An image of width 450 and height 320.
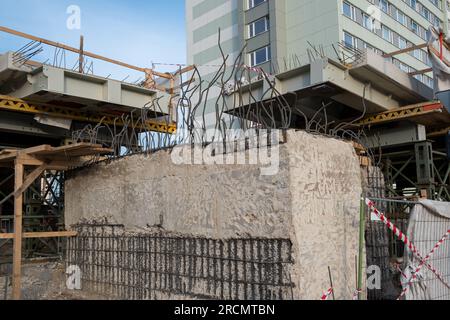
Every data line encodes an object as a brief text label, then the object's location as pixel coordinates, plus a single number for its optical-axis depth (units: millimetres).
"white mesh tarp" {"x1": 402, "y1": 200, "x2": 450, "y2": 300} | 6172
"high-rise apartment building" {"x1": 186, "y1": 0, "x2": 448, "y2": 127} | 30594
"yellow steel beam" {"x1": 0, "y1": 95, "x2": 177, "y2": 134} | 13219
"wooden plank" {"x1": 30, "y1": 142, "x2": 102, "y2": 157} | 7602
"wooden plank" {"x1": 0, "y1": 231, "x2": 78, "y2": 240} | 7955
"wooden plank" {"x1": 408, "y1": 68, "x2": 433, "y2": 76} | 15384
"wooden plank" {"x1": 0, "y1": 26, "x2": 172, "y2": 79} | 13559
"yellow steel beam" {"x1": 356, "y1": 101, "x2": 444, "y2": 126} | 13625
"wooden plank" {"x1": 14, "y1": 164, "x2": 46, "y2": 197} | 7978
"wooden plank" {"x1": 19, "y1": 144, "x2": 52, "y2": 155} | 7734
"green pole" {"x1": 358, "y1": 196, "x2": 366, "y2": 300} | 5406
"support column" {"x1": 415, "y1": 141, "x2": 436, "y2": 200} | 13383
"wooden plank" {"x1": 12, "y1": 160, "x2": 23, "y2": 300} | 7871
